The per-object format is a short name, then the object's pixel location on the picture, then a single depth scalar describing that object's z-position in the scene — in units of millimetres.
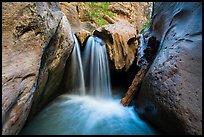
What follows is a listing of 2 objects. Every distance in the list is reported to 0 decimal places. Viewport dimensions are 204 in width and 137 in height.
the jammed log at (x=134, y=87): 3835
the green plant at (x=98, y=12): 10238
